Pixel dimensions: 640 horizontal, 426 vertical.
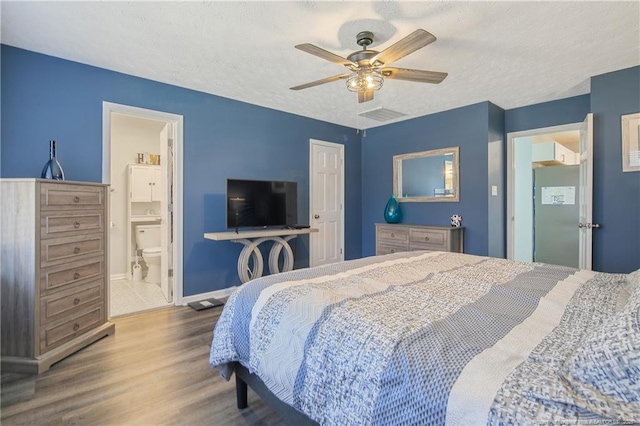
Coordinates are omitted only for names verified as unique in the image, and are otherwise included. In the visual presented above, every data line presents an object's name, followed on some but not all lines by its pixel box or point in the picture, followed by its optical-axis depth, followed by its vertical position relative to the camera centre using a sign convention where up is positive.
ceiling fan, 2.07 +1.08
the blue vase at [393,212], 4.84 +0.00
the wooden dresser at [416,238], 4.09 -0.36
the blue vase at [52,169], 2.48 +0.35
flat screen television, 3.66 +0.11
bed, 0.77 -0.43
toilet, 4.57 -0.53
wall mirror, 4.41 +0.54
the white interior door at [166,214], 3.58 -0.02
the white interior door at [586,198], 3.16 +0.14
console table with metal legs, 3.56 -0.43
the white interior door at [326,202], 4.94 +0.17
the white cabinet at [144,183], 4.82 +0.46
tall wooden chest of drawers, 2.17 -0.43
